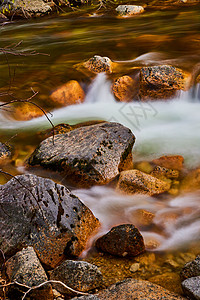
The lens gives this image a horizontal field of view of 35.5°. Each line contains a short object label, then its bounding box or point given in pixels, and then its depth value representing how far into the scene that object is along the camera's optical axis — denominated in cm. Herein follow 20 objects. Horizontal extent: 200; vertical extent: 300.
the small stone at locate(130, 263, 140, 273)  330
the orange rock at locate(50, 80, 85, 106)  806
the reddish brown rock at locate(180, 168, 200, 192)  485
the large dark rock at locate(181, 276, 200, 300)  262
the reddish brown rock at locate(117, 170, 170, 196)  462
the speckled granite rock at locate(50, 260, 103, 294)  291
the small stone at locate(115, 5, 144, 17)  1509
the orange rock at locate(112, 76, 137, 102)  815
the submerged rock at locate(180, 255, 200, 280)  292
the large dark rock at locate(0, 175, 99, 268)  329
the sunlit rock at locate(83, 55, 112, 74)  897
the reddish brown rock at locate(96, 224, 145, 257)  341
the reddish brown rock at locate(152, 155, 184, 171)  546
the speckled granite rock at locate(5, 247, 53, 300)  275
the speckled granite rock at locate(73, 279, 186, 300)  264
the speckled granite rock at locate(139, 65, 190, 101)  768
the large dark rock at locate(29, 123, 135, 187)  479
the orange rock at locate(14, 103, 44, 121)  735
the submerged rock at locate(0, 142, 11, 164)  579
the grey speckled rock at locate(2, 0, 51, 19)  1698
